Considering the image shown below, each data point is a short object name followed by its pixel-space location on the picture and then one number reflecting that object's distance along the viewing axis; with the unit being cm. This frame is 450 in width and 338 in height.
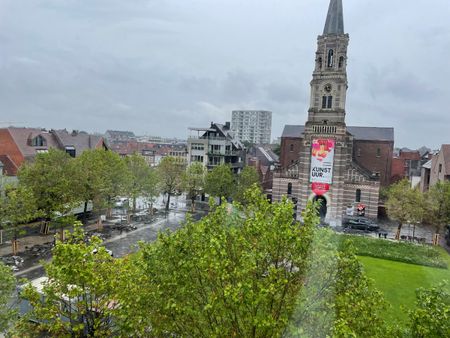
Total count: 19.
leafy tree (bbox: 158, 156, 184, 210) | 5506
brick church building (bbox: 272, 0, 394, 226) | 4856
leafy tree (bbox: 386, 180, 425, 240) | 3847
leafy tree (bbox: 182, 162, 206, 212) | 5503
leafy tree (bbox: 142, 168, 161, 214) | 4812
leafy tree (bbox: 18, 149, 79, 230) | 3394
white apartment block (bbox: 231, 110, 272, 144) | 19200
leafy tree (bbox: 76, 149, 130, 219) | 3809
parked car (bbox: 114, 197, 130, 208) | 4572
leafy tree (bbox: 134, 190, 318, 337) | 951
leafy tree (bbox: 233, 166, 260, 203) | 5351
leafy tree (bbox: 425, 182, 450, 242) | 3884
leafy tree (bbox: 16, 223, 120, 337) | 1188
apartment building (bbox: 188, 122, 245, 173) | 6512
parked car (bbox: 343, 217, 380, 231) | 4647
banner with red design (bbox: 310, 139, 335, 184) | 4816
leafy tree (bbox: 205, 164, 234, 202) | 5228
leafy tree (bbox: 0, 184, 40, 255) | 2975
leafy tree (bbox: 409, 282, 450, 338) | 950
